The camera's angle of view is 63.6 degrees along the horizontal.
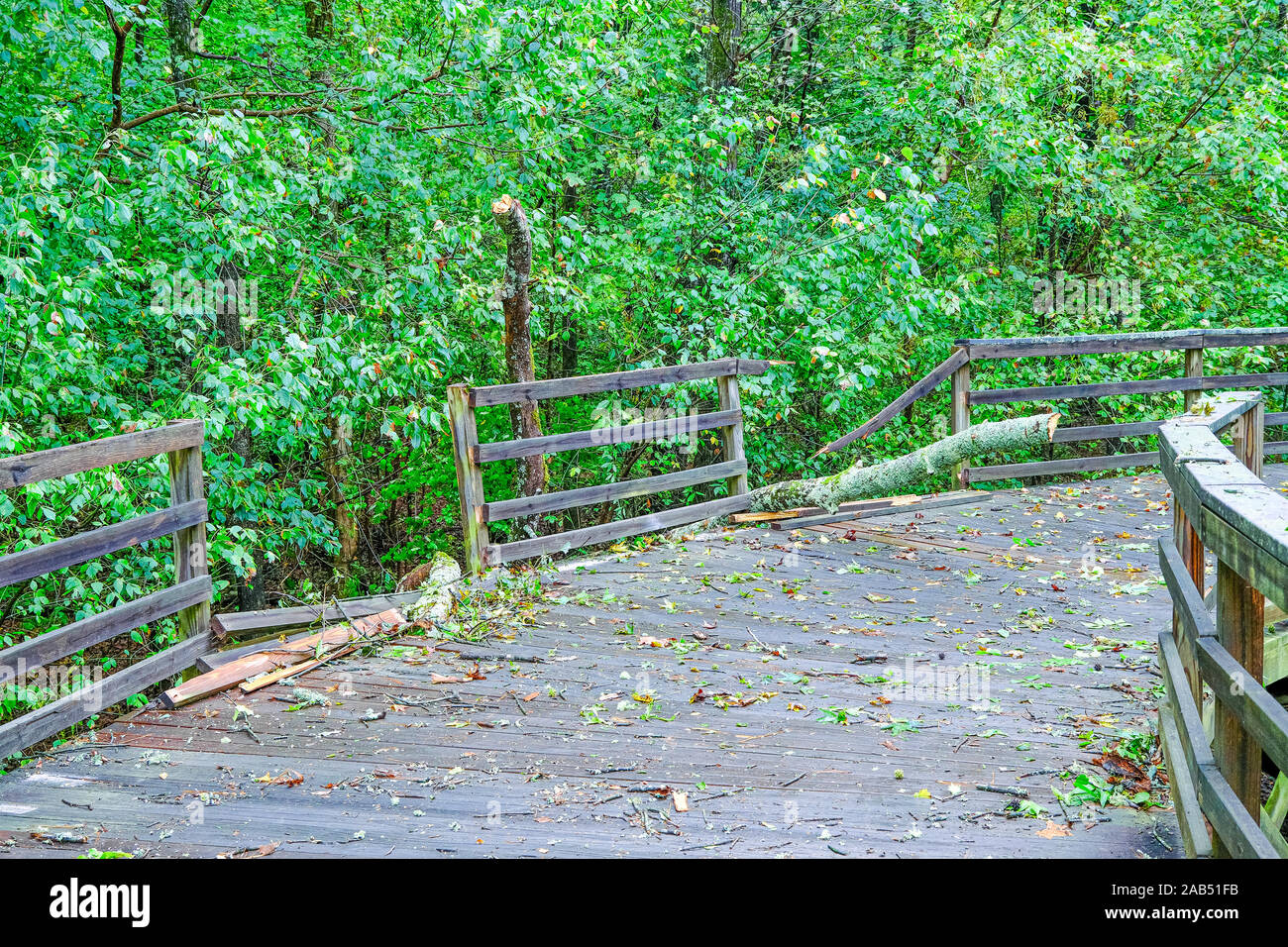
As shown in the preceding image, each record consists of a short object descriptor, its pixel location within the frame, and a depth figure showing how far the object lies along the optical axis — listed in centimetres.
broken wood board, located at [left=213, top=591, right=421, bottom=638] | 574
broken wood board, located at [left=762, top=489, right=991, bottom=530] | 865
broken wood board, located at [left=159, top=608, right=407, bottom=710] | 493
